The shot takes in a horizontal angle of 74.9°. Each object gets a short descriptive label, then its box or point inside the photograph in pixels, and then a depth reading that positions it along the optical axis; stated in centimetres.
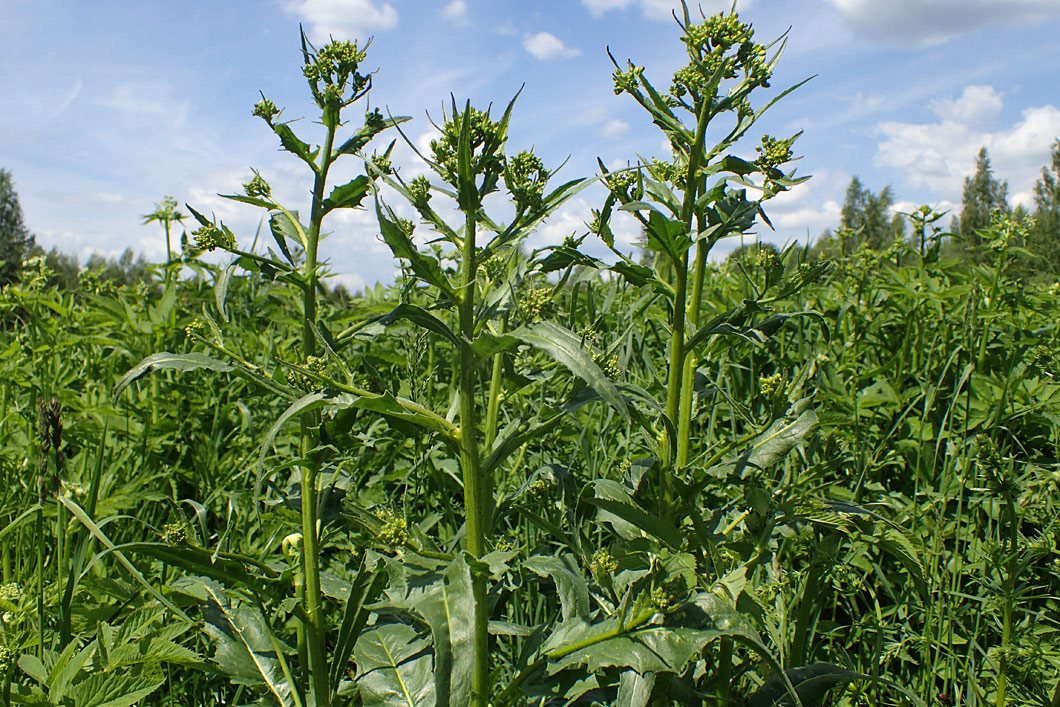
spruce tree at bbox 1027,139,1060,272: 2768
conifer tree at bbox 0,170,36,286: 5841
